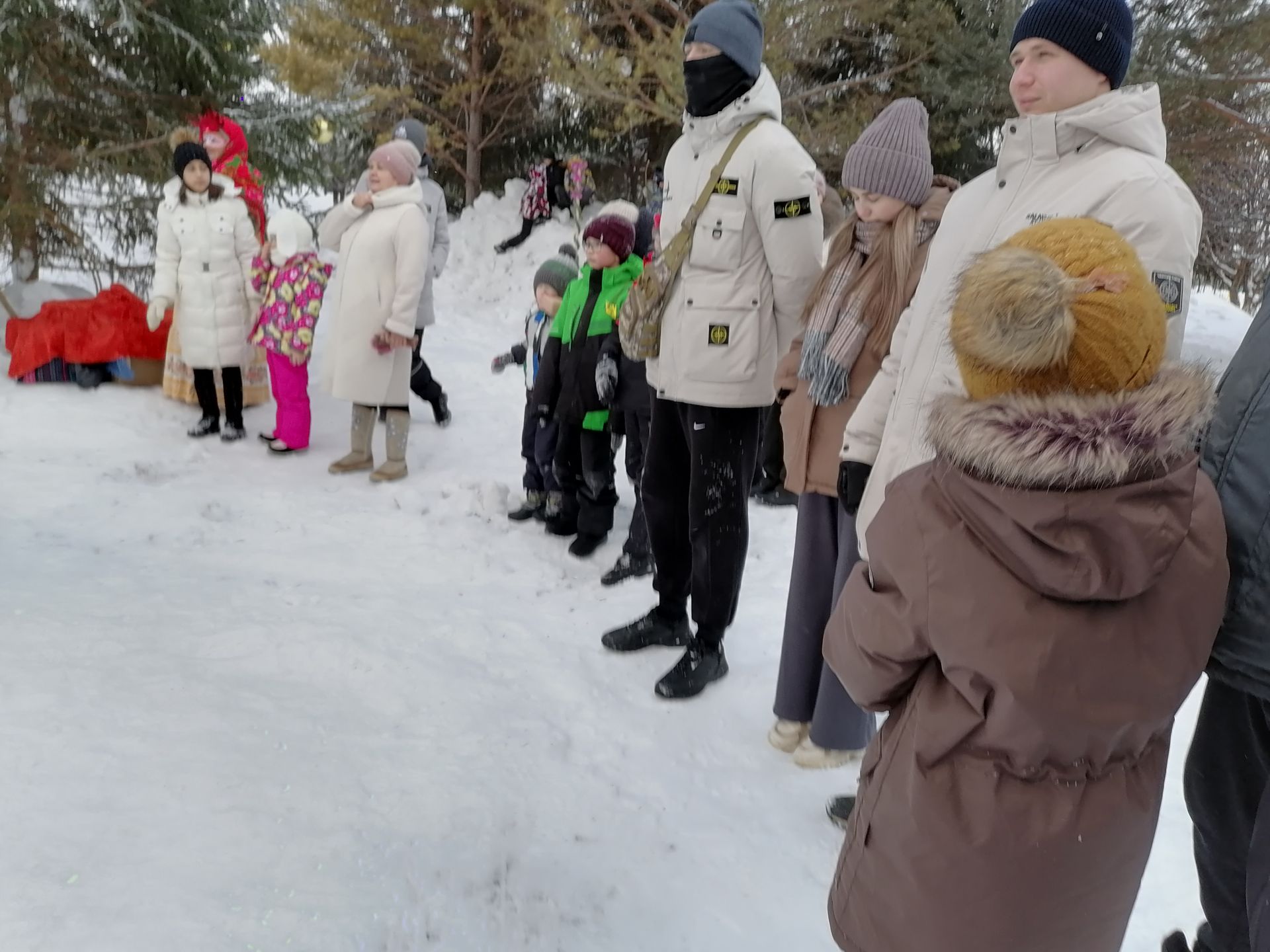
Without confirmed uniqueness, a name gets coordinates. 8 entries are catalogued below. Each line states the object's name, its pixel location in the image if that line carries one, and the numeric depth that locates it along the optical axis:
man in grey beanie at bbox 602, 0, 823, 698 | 2.90
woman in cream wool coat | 5.32
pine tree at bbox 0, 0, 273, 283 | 6.59
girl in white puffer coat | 5.91
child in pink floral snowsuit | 5.70
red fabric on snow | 6.30
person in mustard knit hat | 1.32
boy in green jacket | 4.18
